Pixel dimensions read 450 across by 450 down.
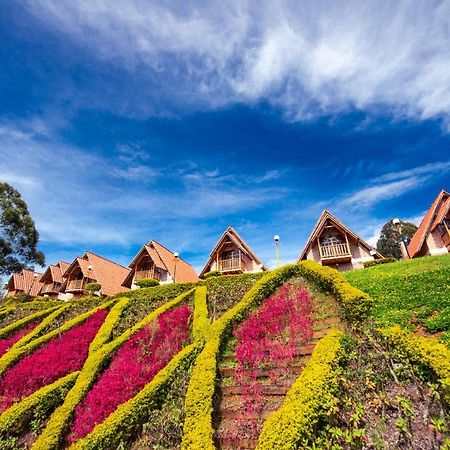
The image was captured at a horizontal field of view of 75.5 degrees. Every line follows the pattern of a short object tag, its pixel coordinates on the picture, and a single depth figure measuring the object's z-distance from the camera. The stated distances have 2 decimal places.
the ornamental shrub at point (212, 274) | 24.79
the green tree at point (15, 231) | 37.53
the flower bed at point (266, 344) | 6.63
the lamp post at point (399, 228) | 18.62
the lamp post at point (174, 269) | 28.62
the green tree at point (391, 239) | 47.44
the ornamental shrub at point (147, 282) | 23.45
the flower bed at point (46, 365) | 9.85
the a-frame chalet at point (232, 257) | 27.89
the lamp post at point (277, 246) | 23.54
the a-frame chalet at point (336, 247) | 24.95
